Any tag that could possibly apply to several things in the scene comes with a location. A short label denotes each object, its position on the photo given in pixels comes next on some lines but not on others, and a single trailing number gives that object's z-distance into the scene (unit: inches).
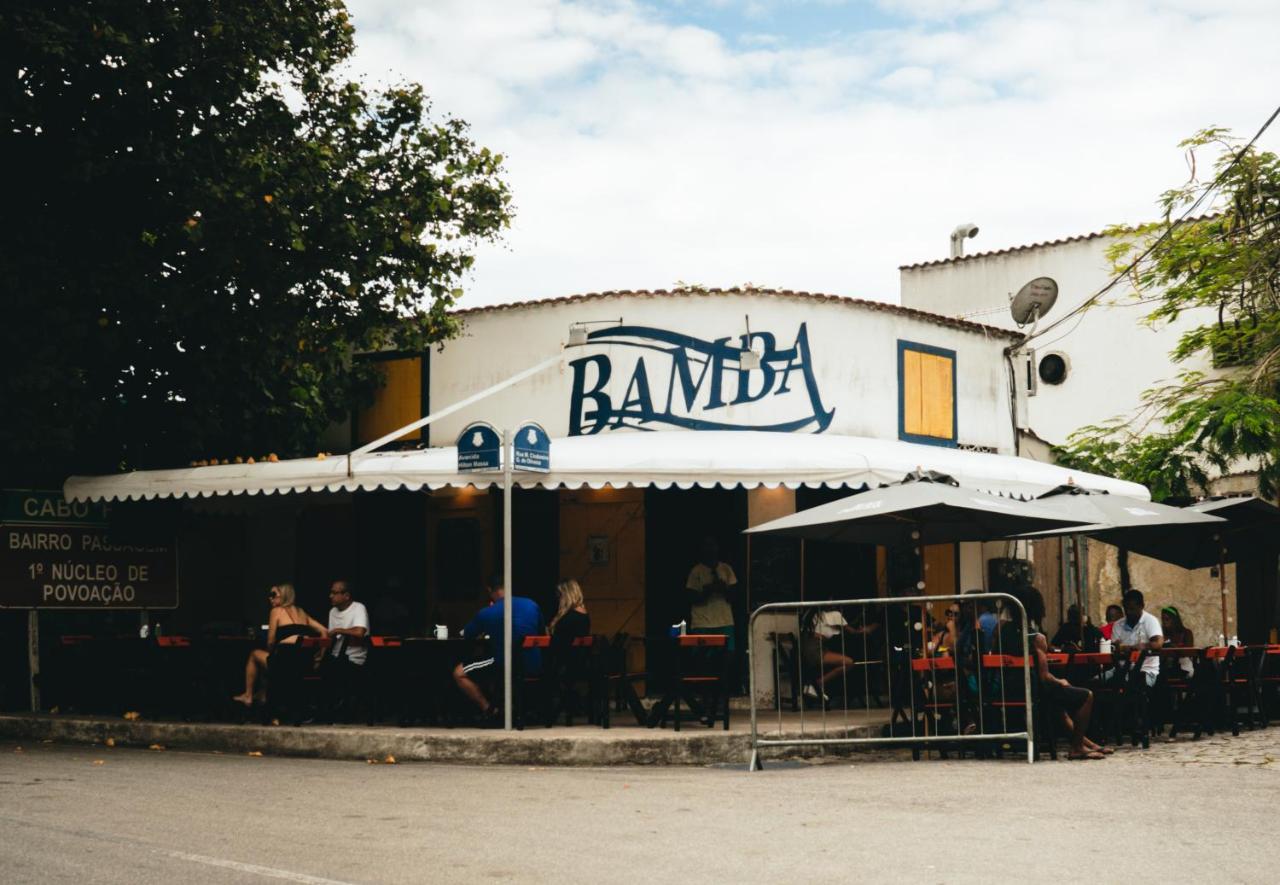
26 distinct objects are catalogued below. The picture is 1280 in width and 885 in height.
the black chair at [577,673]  488.7
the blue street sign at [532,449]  492.1
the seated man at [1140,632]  490.0
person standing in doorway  574.6
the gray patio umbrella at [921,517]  462.3
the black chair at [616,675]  490.0
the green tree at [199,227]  560.7
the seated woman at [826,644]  569.3
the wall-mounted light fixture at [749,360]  614.5
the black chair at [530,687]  476.1
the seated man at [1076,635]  539.8
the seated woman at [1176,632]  564.7
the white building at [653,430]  613.0
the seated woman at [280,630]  511.5
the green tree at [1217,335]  722.2
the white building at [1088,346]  949.8
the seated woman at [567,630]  487.5
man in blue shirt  485.7
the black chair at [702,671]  470.3
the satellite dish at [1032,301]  770.8
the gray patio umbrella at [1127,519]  502.0
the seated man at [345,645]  512.4
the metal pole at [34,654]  571.8
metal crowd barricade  417.4
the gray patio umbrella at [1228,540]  551.2
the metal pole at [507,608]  469.7
